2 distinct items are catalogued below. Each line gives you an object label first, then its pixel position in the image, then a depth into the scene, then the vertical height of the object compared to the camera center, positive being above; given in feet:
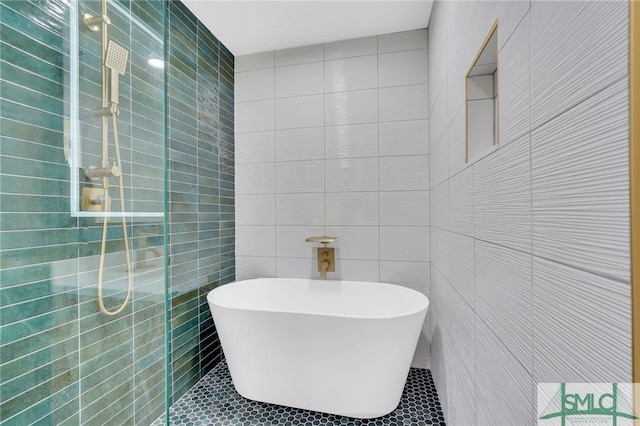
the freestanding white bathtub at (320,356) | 4.94 -2.54
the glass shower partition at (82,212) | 3.39 +0.03
